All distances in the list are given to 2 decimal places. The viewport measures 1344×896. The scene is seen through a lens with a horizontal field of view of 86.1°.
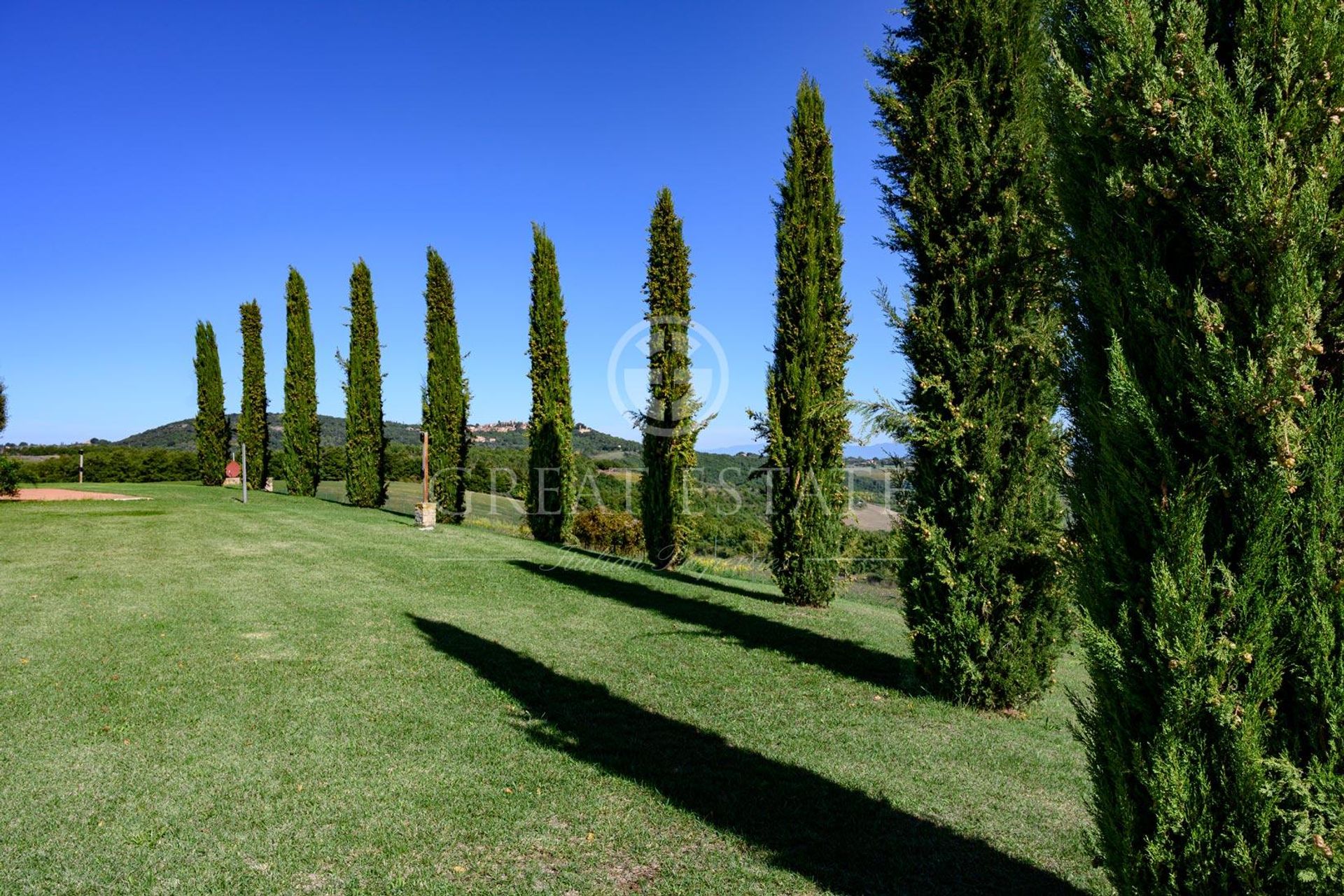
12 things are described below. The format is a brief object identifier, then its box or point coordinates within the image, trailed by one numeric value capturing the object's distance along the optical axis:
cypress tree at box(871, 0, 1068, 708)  6.21
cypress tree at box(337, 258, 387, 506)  22.61
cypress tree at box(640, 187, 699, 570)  15.30
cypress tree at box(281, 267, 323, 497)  25.22
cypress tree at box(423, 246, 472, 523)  21.53
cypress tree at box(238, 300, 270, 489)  27.36
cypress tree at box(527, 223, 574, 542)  18.66
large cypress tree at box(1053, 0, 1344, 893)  2.12
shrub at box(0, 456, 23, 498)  19.11
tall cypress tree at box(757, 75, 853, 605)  10.97
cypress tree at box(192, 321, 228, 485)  28.55
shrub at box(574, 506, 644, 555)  17.70
